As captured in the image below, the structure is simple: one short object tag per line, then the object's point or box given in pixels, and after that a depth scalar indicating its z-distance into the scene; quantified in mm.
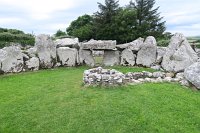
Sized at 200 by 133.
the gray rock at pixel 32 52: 6986
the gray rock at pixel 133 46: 7348
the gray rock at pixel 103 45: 7212
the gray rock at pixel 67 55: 7238
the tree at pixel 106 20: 19479
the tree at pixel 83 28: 20143
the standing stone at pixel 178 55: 6094
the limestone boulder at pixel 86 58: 7464
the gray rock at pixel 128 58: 7365
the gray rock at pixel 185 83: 5086
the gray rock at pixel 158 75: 5567
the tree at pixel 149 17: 20552
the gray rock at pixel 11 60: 6334
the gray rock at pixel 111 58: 7483
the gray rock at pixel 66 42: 7555
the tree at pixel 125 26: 18489
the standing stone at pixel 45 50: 6973
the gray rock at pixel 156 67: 6873
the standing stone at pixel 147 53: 7187
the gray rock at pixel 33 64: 6728
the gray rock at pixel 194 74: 4924
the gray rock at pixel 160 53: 7025
